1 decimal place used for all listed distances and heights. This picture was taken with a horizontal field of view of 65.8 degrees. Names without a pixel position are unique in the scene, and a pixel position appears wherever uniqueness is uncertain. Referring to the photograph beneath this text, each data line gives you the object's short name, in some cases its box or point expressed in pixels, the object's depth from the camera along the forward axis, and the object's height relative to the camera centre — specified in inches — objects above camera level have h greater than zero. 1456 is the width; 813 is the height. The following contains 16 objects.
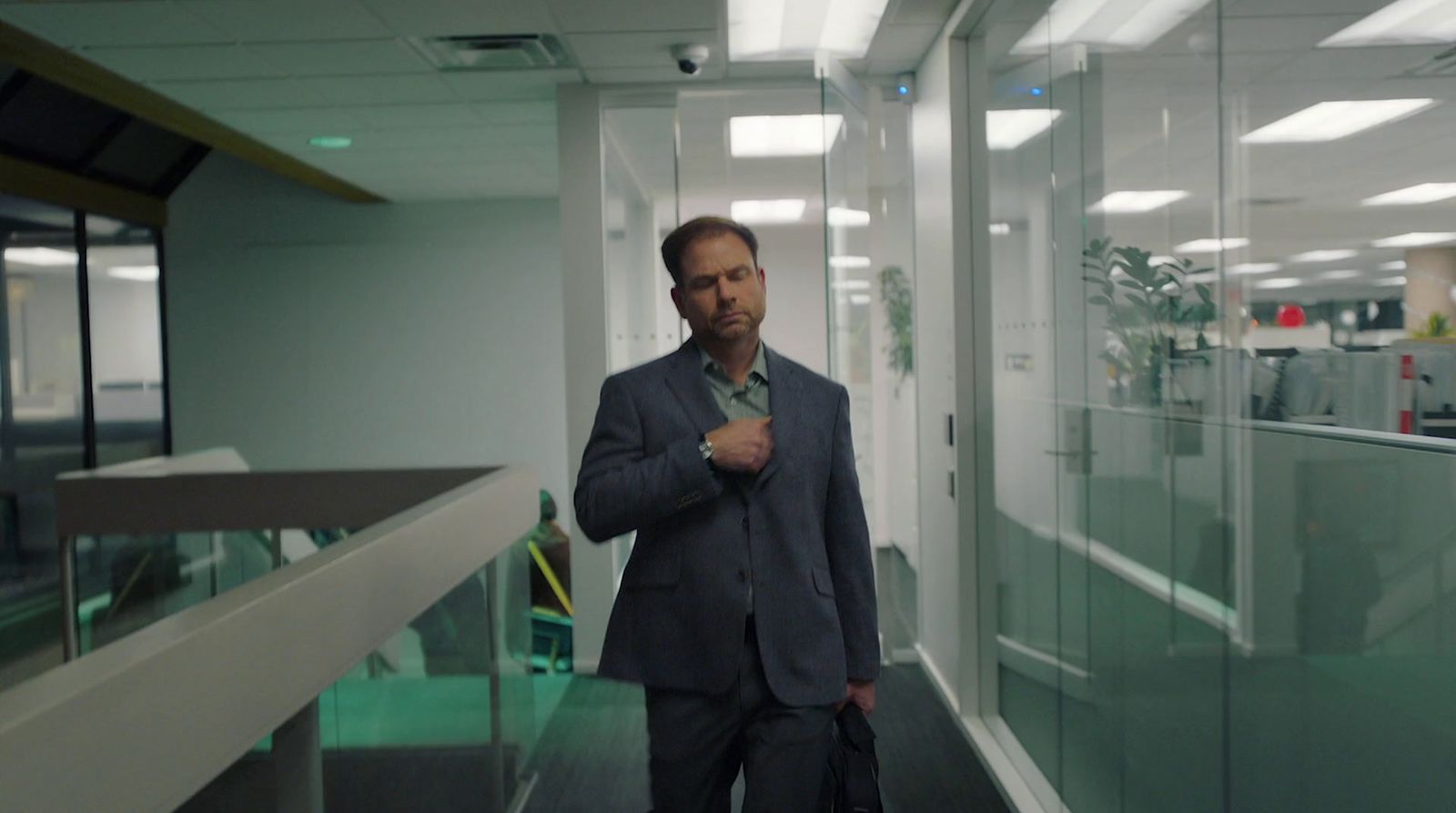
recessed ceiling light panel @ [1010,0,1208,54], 92.7 +33.2
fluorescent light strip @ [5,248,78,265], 316.2 +40.5
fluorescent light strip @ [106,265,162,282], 365.4 +39.9
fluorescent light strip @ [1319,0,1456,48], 52.3 +16.9
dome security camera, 191.3 +55.6
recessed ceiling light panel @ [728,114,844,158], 224.1 +49.2
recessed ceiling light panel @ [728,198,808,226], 240.8 +36.4
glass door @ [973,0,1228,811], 89.1 -4.6
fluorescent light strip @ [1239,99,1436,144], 56.4 +13.5
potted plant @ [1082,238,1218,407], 89.7 +5.2
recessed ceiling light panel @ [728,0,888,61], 176.4 +58.3
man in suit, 70.6 -11.7
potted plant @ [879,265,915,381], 214.5 +11.5
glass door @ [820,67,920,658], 186.9 +14.3
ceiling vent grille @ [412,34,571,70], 187.3 +57.1
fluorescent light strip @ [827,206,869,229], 182.5 +26.9
